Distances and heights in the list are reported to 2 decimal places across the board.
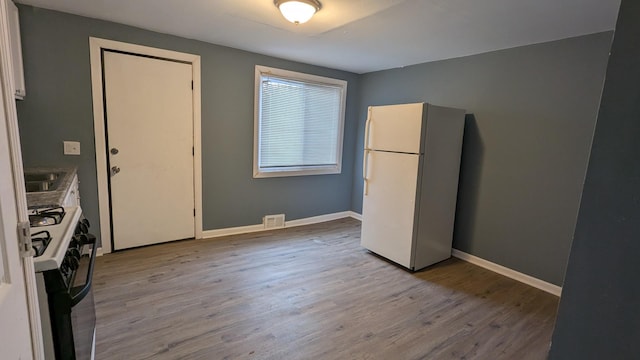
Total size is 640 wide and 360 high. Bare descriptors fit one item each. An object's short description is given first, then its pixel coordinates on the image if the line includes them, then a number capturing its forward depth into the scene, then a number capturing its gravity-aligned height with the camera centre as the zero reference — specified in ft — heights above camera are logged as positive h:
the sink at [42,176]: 8.17 -1.29
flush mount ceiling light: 7.04 +2.97
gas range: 3.49 -1.84
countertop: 5.21 -1.21
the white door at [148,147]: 10.10 -0.49
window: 13.02 +0.74
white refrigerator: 9.94 -1.13
